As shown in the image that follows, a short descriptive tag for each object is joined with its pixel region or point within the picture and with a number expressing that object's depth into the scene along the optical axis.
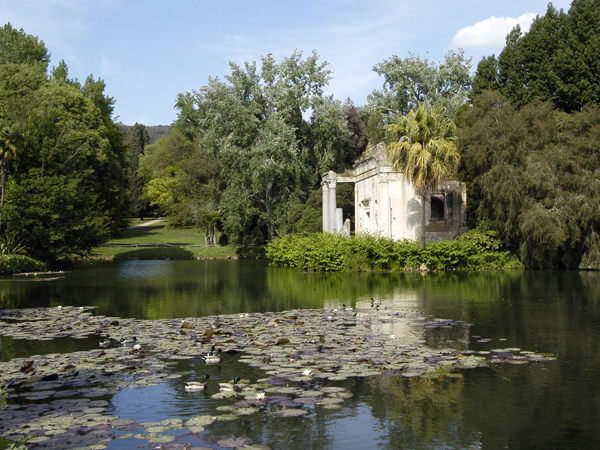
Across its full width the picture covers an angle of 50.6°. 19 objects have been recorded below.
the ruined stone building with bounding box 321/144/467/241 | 39.19
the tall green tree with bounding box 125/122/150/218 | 91.38
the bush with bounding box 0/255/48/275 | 35.31
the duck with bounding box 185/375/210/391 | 9.41
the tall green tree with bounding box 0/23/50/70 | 52.38
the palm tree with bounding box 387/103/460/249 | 33.47
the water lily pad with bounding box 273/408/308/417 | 8.16
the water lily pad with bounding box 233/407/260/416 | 8.27
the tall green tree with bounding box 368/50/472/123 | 60.50
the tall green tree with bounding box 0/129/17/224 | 36.66
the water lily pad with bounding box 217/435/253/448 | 7.20
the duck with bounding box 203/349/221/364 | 11.03
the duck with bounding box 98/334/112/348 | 12.57
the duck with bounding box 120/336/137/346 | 12.73
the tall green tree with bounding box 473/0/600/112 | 41.50
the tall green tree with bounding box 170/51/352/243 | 48.28
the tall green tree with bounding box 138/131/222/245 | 57.91
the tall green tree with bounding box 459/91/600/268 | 34.00
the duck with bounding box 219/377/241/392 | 9.25
